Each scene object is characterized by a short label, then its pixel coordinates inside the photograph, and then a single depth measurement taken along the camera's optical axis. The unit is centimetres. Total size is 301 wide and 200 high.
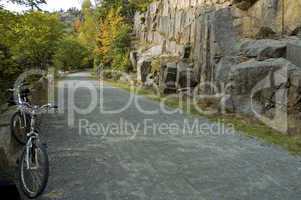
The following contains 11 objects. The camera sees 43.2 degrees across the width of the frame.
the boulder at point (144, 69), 2778
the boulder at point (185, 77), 1988
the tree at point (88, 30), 6475
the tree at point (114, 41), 4028
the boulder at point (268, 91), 1077
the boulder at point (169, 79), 2091
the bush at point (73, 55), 6298
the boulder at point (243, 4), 1780
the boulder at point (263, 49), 1352
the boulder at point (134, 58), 3550
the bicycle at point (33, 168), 507
